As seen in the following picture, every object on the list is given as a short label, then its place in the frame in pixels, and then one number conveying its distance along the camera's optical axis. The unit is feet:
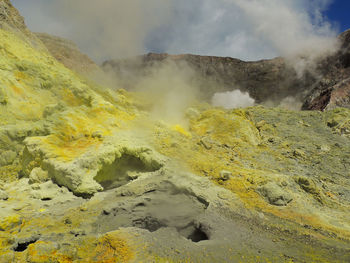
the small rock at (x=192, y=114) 46.54
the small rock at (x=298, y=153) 33.95
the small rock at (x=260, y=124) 45.82
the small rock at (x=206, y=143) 32.11
